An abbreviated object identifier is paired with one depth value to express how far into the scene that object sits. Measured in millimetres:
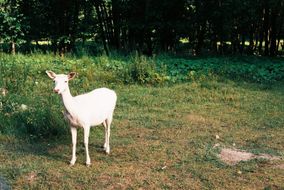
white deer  5395
